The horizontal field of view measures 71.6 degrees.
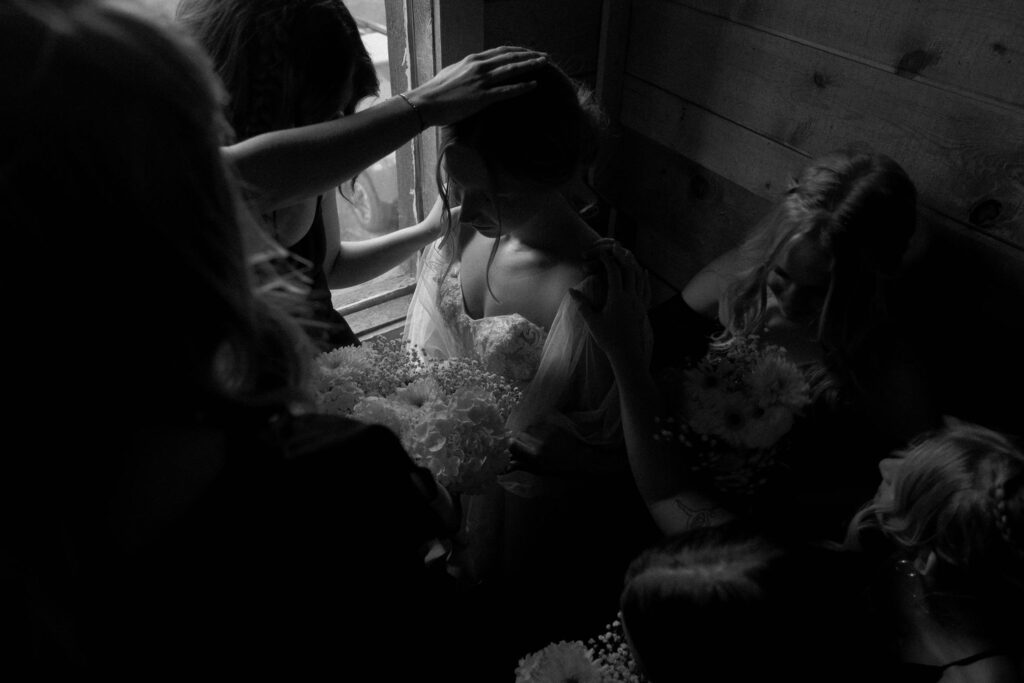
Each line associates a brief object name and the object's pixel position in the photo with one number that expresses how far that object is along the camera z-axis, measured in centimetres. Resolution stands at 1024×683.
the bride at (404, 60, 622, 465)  122
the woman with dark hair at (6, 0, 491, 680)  45
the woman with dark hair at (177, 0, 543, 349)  103
